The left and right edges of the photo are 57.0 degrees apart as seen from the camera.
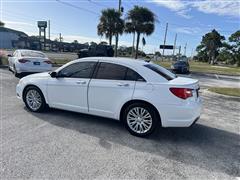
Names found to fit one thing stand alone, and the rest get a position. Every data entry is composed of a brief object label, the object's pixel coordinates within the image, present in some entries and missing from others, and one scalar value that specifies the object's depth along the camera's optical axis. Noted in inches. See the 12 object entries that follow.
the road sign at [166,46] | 1800.3
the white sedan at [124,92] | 170.9
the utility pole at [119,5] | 920.2
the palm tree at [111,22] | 1009.6
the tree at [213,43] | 3169.3
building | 2960.1
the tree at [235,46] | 2698.8
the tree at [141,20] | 964.0
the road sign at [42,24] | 2835.6
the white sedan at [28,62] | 420.2
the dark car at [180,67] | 907.4
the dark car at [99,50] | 923.4
